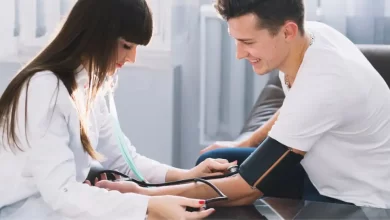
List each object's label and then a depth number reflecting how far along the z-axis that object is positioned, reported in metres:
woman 2.26
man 2.38
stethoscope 2.46
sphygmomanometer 2.38
